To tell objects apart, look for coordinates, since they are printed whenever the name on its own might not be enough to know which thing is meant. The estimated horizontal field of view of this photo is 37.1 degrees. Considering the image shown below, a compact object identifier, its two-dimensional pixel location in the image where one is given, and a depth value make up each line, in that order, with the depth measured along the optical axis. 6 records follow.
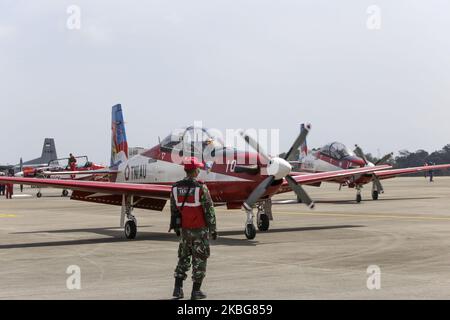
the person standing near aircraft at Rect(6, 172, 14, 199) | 48.28
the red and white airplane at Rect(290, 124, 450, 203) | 35.12
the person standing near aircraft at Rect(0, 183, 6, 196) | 58.83
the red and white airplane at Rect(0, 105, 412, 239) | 16.62
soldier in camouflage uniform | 9.22
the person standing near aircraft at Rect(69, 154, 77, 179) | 47.75
